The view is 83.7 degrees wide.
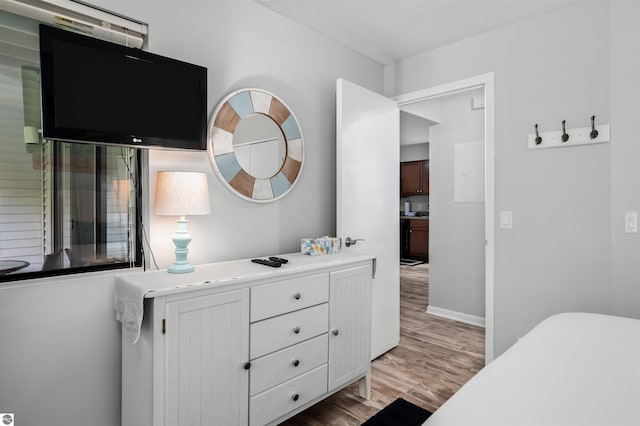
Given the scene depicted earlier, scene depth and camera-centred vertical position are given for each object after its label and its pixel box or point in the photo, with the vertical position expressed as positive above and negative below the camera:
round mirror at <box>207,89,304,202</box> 2.11 +0.42
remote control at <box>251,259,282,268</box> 1.89 -0.28
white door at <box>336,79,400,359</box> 2.63 +0.18
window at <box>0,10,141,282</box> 1.50 +0.10
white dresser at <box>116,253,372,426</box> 1.46 -0.63
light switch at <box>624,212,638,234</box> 2.14 -0.07
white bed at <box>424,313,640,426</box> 0.88 -0.50
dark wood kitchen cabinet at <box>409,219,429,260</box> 7.43 -0.58
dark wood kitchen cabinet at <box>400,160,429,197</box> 7.45 +0.71
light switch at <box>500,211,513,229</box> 2.63 -0.06
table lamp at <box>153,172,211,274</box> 1.65 +0.05
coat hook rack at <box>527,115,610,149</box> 2.25 +0.49
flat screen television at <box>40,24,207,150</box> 1.47 +0.53
